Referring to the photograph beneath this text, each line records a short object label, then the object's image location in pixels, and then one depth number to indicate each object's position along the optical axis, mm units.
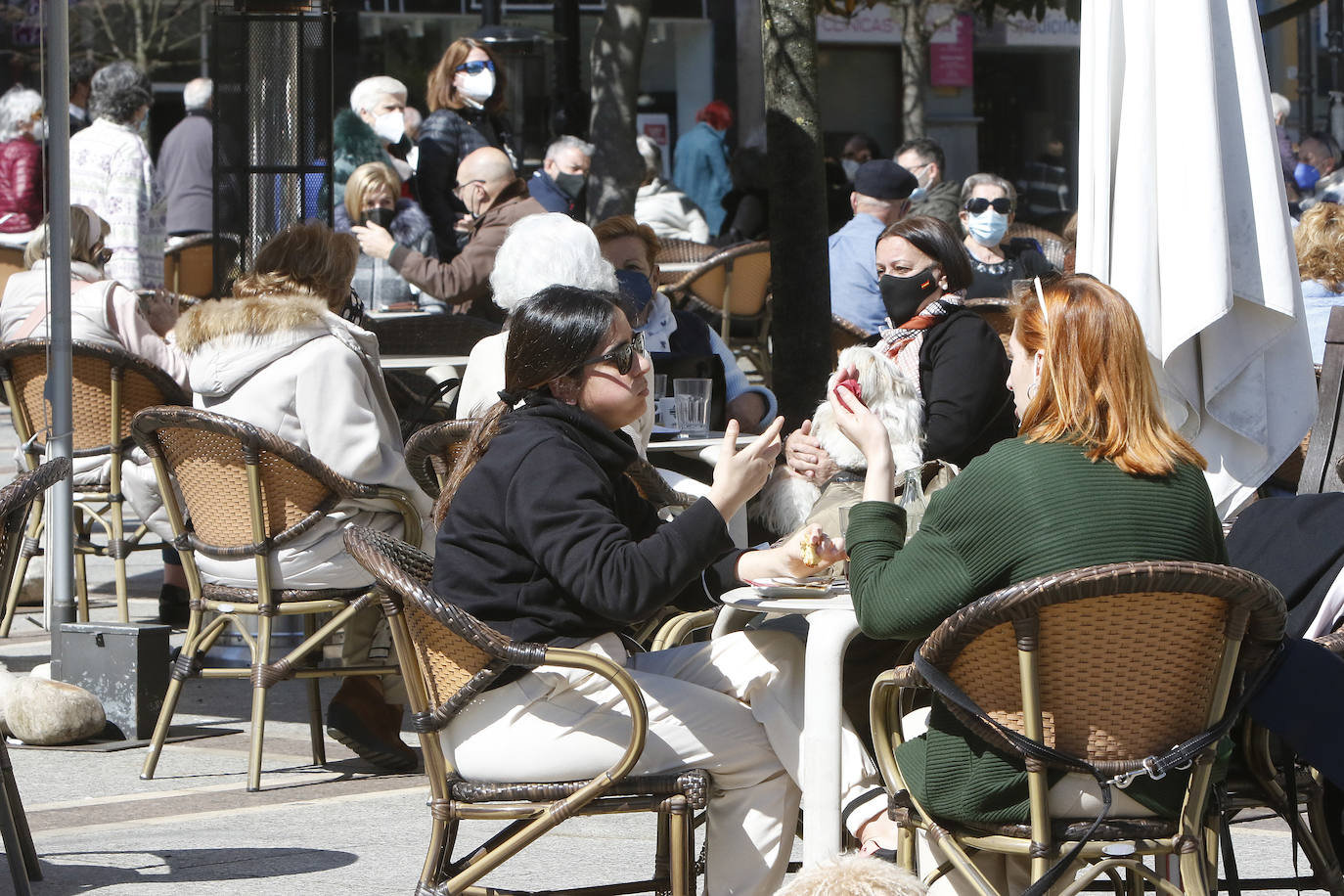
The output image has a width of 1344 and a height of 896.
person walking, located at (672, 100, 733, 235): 29312
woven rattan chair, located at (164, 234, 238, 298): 21078
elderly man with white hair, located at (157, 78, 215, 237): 22219
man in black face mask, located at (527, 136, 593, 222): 17906
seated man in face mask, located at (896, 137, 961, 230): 23906
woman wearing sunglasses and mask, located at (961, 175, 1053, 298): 17703
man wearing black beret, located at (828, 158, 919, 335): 16906
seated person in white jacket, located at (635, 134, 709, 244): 26187
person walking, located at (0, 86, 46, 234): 20781
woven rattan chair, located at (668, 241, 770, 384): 20984
